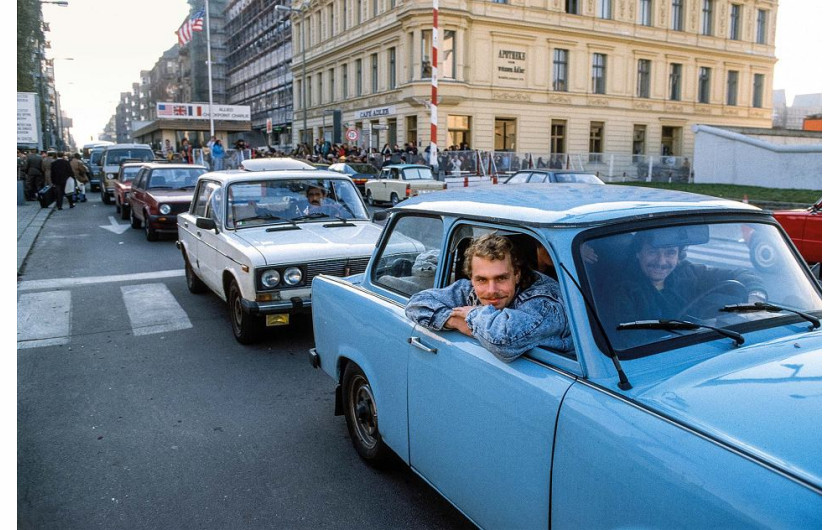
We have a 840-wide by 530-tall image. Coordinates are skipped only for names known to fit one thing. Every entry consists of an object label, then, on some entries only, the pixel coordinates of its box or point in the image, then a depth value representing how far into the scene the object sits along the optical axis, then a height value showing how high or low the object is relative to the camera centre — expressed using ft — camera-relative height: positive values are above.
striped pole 88.70 +8.89
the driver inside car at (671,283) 8.23 -1.42
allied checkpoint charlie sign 189.98 +19.81
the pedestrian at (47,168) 73.26 +1.02
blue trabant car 5.94 -2.31
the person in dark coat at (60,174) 67.67 +0.33
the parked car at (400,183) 71.35 -0.63
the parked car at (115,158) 77.90 +2.45
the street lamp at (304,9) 154.92 +42.21
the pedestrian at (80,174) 78.01 +0.38
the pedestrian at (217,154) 90.79 +3.28
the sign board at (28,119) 75.66 +6.81
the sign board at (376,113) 133.18 +13.96
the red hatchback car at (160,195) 44.68 -1.29
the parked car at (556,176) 57.26 +0.17
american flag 140.97 +32.69
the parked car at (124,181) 59.93 -0.37
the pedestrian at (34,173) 74.69 +0.47
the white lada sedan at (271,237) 20.15 -2.10
